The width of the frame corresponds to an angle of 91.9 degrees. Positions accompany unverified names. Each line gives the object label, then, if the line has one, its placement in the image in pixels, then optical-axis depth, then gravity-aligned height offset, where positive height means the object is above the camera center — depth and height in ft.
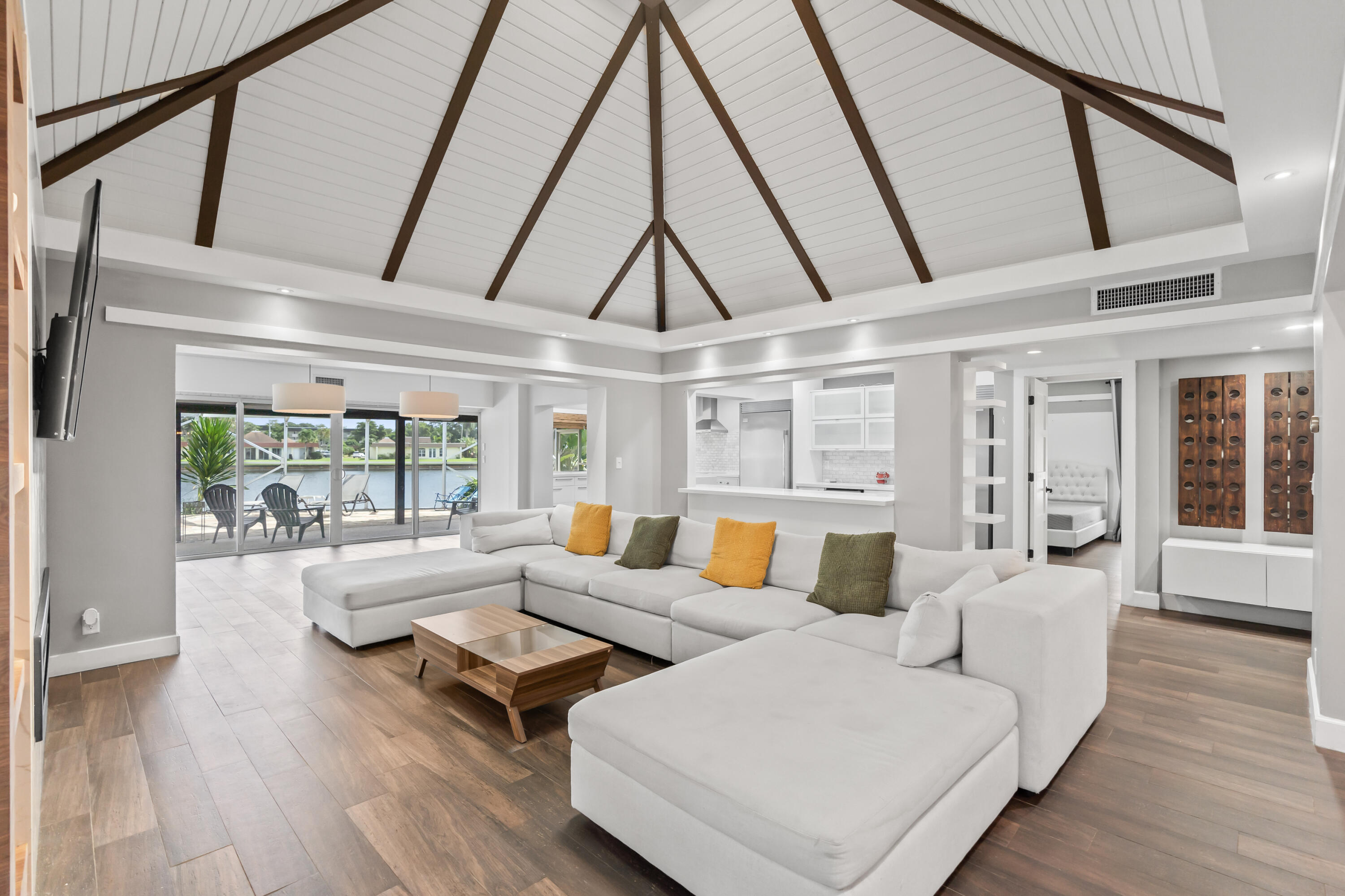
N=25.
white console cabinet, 15.24 -3.20
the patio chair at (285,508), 27.84 -2.72
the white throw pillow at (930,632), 8.55 -2.50
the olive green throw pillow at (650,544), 15.11 -2.36
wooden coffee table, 9.93 -3.47
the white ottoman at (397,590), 13.85 -3.32
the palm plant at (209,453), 26.23 -0.34
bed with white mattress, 28.14 -2.30
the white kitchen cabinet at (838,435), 27.22 +0.40
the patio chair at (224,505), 26.40 -2.44
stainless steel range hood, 32.87 +1.52
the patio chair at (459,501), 33.45 -2.94
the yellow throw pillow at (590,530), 17.11 -2.29
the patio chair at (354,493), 30.09 -2.24
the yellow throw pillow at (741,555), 13.43 -2.35
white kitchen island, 18.85 -2.04
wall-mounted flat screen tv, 6.48 +0.99
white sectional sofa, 5.49 -3.00
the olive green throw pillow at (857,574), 11.41 -2.35
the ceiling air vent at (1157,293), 13.35 +3.21
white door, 22.15 -0.97
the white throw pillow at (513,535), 17.84 -2.55
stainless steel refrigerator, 31.22 -0.03
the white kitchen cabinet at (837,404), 27.17 +1.71
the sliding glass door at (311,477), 26.37 -1.49
